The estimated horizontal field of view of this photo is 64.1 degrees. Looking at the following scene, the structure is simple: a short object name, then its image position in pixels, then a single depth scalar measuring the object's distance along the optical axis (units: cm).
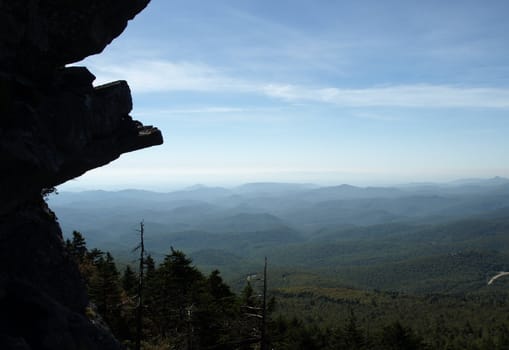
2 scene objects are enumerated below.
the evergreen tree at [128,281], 5595
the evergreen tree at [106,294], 3838
